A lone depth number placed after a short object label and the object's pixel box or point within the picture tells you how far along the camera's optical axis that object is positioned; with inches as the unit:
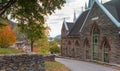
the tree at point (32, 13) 603.8
